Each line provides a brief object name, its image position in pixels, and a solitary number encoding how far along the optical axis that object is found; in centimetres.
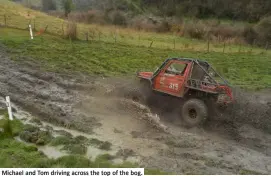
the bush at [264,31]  3052
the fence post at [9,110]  977
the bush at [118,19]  3884
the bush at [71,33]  2239
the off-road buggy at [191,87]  1001
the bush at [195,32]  3102
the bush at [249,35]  3131
